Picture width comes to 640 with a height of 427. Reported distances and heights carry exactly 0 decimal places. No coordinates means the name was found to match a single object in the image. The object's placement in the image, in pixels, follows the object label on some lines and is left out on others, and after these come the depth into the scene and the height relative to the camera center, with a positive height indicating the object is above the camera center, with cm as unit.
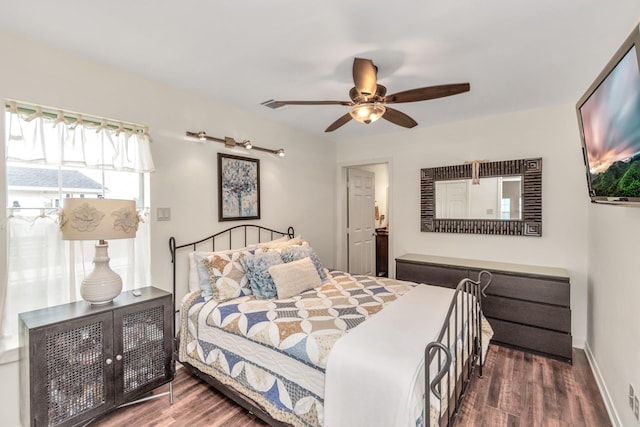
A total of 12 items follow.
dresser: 278 -92
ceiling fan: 182 +77
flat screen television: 117 +39
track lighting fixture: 283 +71
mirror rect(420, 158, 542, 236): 325 +13
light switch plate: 259 -3
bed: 147 -76
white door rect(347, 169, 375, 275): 487 -18
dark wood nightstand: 167 -91
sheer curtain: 190 -3
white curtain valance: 193 +50
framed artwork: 309 +24
